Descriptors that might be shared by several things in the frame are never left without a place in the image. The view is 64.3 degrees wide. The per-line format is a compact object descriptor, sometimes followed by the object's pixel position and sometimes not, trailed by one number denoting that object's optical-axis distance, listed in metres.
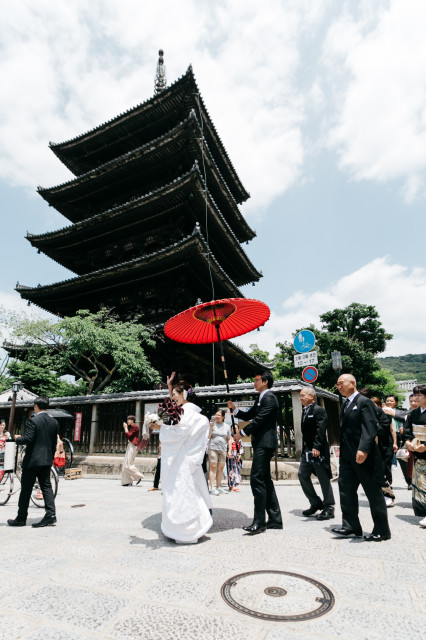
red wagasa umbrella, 4.81
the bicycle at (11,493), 5.80
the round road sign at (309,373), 7.64
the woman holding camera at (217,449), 6.65
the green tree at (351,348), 30.19
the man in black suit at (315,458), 4.54
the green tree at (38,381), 17.53
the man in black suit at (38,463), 4.32
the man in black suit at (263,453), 3.79
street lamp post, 12.13
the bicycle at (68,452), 10.34
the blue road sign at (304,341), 7.62
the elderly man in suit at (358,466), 3.44
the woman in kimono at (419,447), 4.38
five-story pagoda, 14.70
